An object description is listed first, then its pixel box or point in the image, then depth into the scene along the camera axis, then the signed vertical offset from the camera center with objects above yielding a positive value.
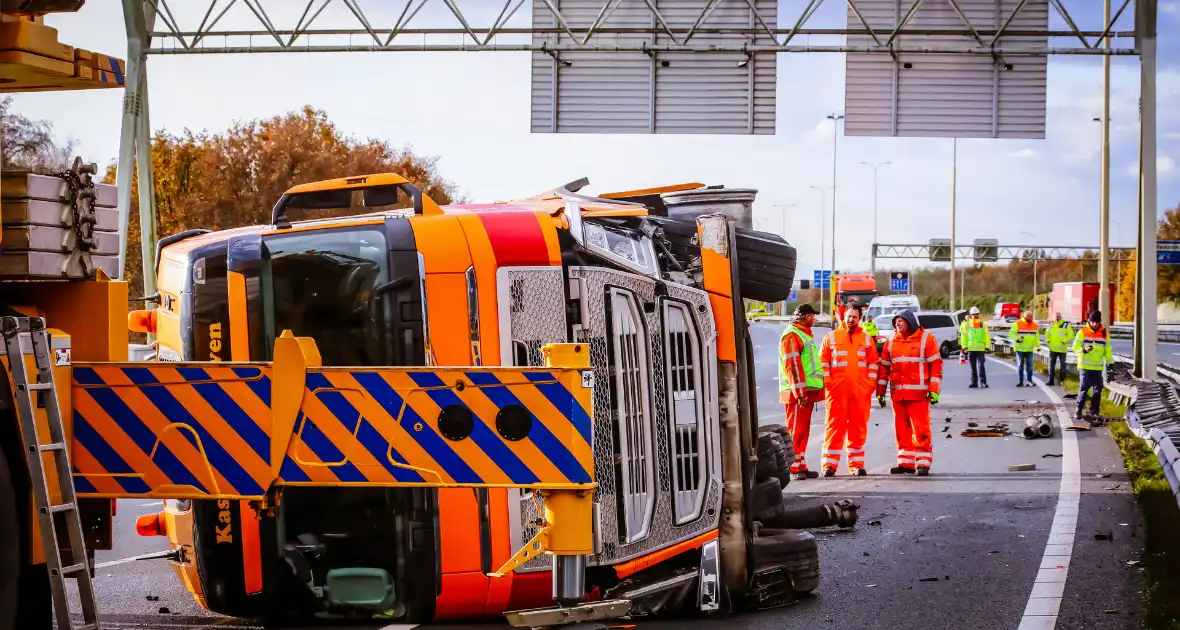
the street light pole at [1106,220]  29.83 +1.52
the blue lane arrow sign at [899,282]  73.25 +0.39
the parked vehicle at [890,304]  55.69 -0.65
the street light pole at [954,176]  65.62 +5.68
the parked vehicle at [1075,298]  61.56 -0.53
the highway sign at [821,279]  94.12 +0.75
